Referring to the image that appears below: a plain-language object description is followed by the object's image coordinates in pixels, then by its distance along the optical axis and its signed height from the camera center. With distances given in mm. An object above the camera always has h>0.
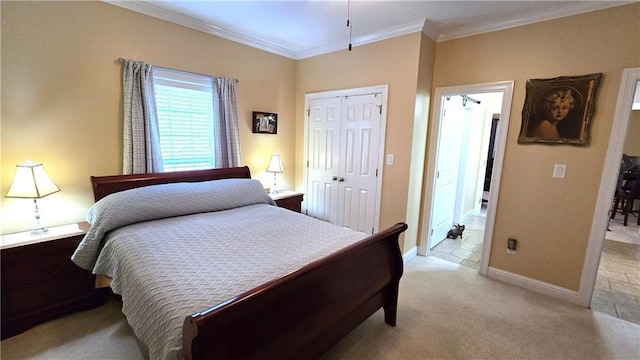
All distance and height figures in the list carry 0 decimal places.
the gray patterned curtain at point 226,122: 3074 +196
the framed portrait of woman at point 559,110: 2270 +352
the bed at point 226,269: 1152 -687
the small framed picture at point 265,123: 3463 +236
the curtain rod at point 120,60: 2404 +662
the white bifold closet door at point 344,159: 3219 -192
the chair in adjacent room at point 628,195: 4719 -749
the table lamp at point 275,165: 3490 -300
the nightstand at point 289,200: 3383 -727
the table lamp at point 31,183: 1883 -347
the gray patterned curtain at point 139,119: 2439 +160
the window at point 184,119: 2734 +207
